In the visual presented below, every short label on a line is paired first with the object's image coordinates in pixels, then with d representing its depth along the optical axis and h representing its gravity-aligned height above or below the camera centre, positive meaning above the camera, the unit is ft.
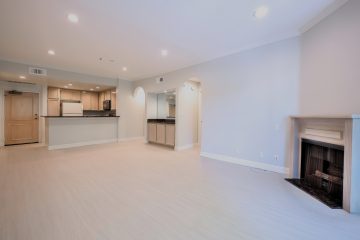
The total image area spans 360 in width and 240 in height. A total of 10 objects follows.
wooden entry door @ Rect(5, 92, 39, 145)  19.69 -0.40
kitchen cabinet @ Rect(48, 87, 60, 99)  23.06 +3.21
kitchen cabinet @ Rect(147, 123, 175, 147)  18.67 -2.02
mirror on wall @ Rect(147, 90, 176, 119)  22.09 +1.58
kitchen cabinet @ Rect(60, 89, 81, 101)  24.23 +3.15
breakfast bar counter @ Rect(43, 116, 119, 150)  17.92 -1.80
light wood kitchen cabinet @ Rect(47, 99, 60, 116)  22.98 +1.16
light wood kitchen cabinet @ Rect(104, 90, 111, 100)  25.15 +3.32
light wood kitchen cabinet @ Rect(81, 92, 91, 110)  26.35 +2.54
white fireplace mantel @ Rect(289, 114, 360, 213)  6.56 -0.93
